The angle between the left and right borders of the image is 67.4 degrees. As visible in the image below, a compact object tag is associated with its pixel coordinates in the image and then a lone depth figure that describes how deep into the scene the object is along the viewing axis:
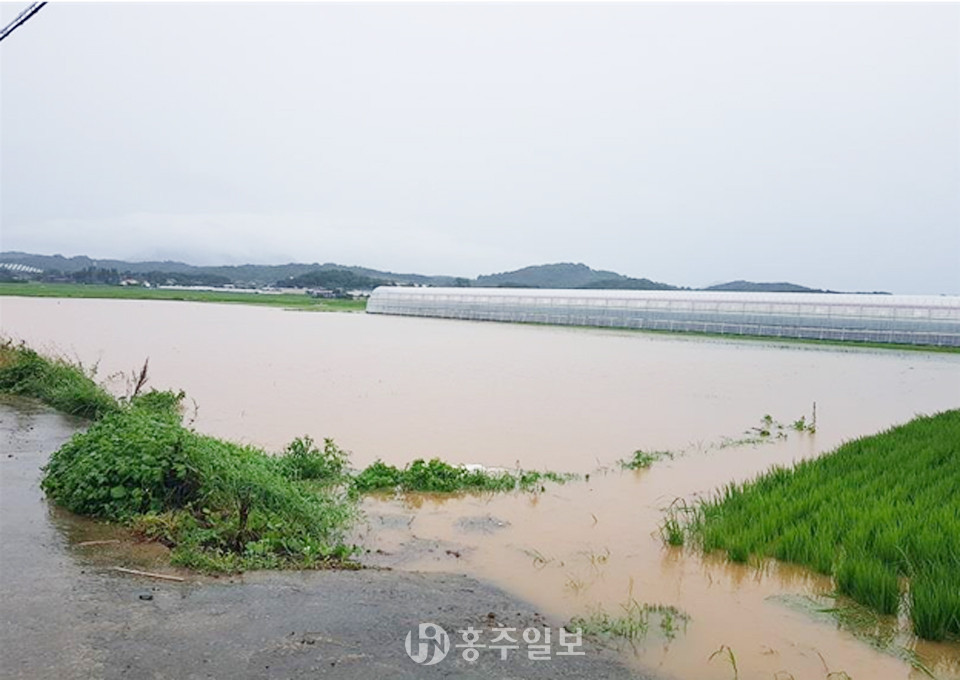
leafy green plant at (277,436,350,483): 6.20
